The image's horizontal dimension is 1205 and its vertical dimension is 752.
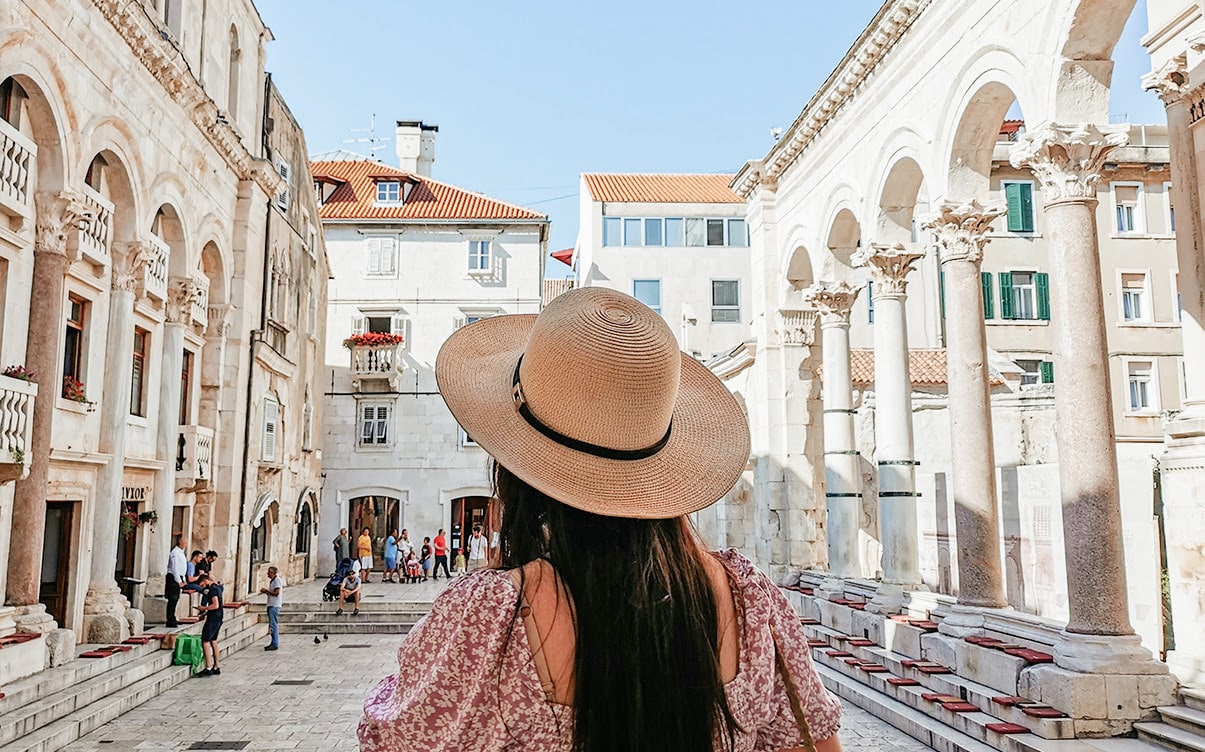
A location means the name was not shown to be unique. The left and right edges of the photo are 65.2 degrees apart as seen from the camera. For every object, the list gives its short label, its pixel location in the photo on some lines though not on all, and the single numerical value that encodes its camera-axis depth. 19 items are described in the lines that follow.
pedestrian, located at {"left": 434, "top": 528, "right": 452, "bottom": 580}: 25.94
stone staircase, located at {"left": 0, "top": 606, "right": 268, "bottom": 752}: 8.91
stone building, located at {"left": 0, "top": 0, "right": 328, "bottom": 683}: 10.91
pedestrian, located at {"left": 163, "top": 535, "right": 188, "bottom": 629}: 14.53
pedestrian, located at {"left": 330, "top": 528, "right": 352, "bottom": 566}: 26.62
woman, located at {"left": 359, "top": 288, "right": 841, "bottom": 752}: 1.58
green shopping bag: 13.06
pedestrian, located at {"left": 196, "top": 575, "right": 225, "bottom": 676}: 12.80
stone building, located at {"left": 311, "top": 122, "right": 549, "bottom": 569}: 29.08
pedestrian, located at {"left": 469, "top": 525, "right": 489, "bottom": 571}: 23.75
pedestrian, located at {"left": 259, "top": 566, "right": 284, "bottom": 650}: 15.70
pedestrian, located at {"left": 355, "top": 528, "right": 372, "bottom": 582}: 24.52
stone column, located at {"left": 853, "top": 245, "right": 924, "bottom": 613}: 12.79
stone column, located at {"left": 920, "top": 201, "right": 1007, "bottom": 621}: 10.53
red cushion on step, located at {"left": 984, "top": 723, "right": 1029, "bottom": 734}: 8.01
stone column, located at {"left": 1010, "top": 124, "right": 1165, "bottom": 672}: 8.04
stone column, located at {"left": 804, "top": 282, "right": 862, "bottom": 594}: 15.26
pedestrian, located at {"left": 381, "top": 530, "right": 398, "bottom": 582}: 25.44
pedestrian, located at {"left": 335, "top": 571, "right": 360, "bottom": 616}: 18.56
